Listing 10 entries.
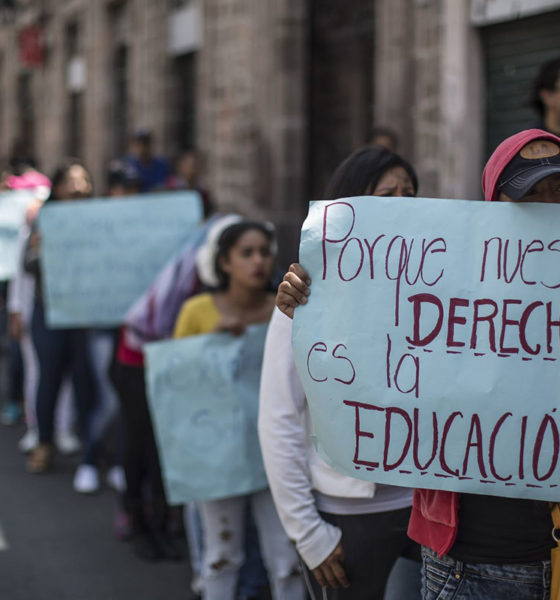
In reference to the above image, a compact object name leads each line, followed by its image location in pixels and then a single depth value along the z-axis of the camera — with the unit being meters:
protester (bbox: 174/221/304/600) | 3.67
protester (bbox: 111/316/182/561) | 5.15
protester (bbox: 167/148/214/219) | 8.82
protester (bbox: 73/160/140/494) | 6.50
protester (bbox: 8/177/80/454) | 7.11
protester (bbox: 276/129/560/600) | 2.21
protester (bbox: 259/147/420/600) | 2.81
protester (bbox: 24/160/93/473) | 6.69
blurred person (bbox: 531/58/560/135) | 4.35
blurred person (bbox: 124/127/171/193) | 9.99
